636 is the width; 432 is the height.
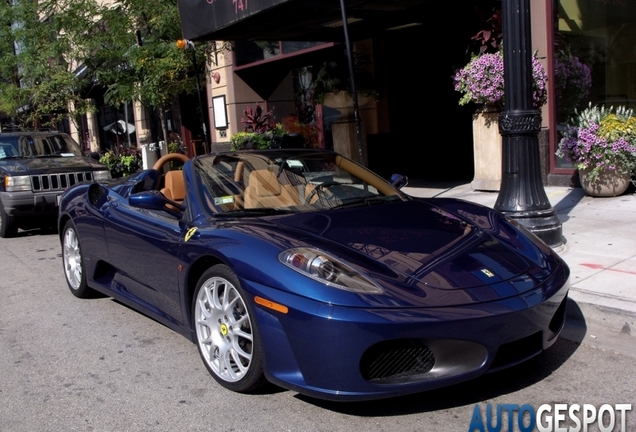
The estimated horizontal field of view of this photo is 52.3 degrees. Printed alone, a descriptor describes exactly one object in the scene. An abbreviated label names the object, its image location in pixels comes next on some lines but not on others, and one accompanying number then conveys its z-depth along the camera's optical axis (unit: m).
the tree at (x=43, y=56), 13.59
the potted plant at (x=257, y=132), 14.09
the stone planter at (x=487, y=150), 9.73
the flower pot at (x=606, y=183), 8.37
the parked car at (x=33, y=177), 9.88
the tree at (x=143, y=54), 12.35
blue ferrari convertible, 3.03
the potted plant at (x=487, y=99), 9.05
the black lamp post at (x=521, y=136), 5.87
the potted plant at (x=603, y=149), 8.07
